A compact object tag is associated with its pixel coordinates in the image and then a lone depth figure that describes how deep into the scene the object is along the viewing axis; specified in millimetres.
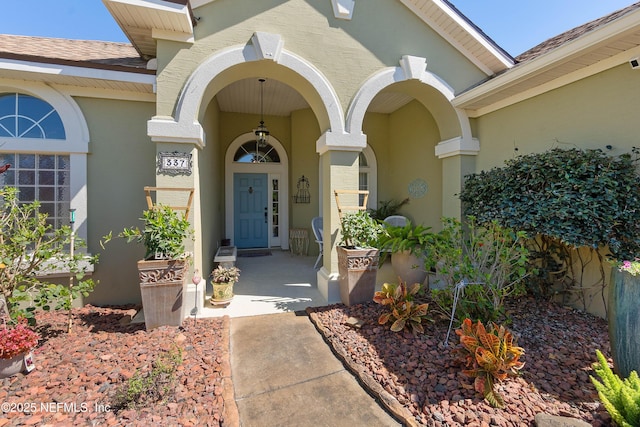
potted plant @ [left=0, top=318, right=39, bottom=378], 2197
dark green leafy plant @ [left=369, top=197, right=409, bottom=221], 6703
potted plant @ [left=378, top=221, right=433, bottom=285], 4223
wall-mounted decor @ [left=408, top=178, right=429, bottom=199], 5906
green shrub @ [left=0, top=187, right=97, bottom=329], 2738
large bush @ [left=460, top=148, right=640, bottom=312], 2791
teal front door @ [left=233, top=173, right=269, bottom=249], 7379
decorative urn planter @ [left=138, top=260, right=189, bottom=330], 3008
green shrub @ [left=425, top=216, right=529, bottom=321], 2877
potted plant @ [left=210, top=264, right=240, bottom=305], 3740
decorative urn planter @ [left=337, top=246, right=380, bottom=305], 3670
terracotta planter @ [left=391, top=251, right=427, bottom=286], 4324
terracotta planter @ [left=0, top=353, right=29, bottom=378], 2221
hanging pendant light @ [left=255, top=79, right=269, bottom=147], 6191
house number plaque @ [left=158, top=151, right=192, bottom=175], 3447
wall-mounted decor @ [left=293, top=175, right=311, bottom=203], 7234
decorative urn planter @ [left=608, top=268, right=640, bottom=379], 2076
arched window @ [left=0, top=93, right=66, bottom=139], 3630
